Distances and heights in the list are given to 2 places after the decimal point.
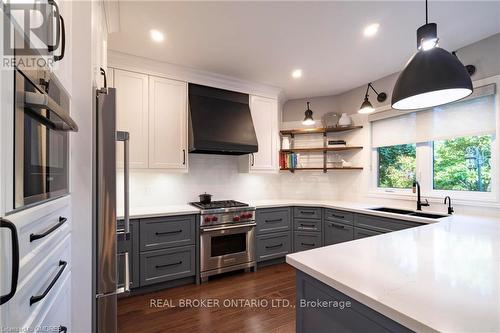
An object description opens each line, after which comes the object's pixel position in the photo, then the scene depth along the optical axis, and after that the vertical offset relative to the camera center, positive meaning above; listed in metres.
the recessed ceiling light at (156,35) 2.18 +1.28
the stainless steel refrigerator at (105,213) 1.26 -0.25
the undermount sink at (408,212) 2.49 -0.54
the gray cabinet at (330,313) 0.76 -0.56
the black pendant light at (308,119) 3.59 +0.75
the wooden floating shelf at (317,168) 3.53 -0.03
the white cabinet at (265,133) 3.51 +0.53
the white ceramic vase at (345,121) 3.62 +0.72
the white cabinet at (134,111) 2.59 +0.64
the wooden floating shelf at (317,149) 3.60 +0.29
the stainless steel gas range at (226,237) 2.75 -0.88
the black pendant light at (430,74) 1.19 +0.49
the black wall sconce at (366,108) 2.98 +0.76
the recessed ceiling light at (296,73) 3.03 +1.26
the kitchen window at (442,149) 2.35 +0.22
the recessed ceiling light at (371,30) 2.10 +1.27
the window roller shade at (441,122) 2.35 +0.53
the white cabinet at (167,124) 2.77 +0.54
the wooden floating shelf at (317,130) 3.63 +0.60
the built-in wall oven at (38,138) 0.65 +0.10
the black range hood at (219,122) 2.87 +0.59
